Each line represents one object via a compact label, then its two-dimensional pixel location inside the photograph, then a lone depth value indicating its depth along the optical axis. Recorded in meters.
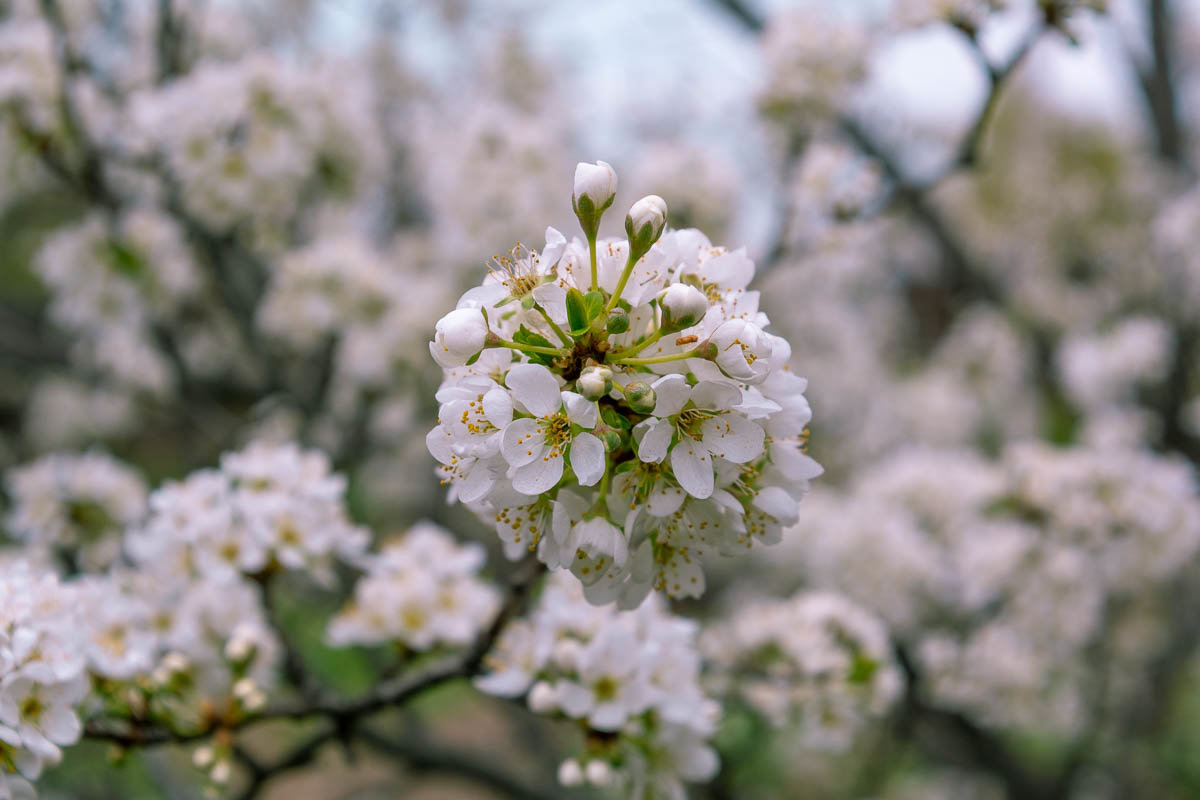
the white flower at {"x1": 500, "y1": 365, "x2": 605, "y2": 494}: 0.38
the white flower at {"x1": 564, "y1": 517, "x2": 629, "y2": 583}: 0.39
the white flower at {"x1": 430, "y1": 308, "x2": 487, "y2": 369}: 0.38
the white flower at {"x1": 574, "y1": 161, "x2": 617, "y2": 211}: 0.40
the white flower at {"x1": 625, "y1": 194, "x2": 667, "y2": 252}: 0.39
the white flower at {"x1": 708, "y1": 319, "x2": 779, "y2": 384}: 0.38
